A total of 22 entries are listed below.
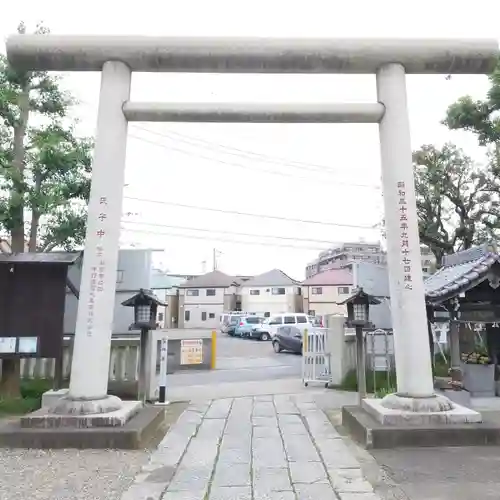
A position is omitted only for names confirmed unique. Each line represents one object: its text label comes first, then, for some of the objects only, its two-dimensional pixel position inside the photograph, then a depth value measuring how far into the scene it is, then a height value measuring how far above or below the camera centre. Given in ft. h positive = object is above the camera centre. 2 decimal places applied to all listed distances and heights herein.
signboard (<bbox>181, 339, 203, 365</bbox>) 51.31 -0.55
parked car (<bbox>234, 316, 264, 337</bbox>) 112.05 +5.24
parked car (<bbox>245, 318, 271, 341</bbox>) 106.52 +3.22
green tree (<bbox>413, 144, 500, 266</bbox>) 59.82 +18.70
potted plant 33.22 -2.12
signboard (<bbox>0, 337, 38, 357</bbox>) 25.22 +0.00
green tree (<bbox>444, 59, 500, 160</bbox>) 42.09 +20.31
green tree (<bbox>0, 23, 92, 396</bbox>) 27.76 +10.40
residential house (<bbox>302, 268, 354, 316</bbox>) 146.41 +17.03
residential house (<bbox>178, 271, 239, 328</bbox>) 160.66 +14.69
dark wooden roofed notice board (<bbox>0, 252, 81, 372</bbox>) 25.43 +2.21
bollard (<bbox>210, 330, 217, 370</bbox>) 53.31 -0.84
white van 100.78 +5.73
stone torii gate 20.68 +11.08
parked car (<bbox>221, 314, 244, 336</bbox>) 121.80 +6.29
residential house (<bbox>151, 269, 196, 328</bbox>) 149.23 +11.60
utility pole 183.88 +31.72
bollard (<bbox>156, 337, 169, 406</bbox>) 31.62 -2.11
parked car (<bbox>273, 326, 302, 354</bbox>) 73.84 +1.20
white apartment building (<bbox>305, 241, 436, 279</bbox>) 192.65 +40.32
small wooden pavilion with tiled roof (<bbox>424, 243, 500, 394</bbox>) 30.86 +3.32
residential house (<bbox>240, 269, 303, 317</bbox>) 157.28 +16.90
